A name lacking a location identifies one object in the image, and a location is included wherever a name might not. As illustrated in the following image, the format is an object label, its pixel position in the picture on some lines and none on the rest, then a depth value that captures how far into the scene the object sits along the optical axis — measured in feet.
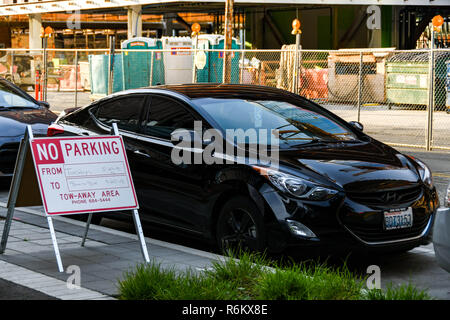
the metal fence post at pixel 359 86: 56.13
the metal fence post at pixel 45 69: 74.56
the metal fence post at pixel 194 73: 71.29
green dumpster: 84.07
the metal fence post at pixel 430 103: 52.13
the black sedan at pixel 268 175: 21.81
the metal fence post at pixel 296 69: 58.44
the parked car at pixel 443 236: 18.26
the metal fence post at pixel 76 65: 70.64
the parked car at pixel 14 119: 38.19
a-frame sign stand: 23.12
